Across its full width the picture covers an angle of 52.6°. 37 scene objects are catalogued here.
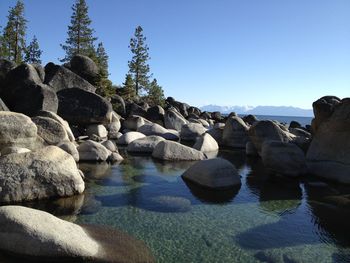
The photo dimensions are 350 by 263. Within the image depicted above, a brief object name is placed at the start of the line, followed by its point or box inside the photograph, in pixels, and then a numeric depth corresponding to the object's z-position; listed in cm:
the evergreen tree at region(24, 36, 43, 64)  6111
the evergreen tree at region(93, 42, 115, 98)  3808
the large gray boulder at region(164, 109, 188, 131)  3628
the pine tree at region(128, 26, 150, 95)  6544
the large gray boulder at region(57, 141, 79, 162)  1735
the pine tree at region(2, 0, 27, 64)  5400
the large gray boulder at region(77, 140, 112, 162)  1880
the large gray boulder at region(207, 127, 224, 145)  3080
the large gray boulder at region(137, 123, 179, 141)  2923
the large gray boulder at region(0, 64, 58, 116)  2338
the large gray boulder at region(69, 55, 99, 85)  3397
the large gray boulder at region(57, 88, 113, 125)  2719
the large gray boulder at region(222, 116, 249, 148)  2931
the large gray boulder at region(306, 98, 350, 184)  1711
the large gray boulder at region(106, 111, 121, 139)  3067
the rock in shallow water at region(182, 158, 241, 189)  1455
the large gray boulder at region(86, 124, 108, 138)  2803
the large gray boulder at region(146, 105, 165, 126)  3803
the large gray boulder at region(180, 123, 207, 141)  3095
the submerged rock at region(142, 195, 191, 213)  1158
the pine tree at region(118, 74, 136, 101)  5350
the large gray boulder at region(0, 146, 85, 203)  1082
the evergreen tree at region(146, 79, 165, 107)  6278
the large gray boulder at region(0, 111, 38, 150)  1455
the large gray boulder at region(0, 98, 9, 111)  1972
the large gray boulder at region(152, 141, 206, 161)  2056
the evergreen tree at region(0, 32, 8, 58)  4706
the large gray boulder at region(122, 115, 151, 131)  3318
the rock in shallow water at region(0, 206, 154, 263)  738
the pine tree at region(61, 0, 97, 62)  6081
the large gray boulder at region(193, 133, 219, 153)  2439
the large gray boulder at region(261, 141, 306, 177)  1788
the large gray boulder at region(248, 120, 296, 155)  2341
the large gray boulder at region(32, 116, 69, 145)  1783
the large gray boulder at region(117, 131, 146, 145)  2614
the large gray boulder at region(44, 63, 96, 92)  2973
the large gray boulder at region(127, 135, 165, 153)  2317
